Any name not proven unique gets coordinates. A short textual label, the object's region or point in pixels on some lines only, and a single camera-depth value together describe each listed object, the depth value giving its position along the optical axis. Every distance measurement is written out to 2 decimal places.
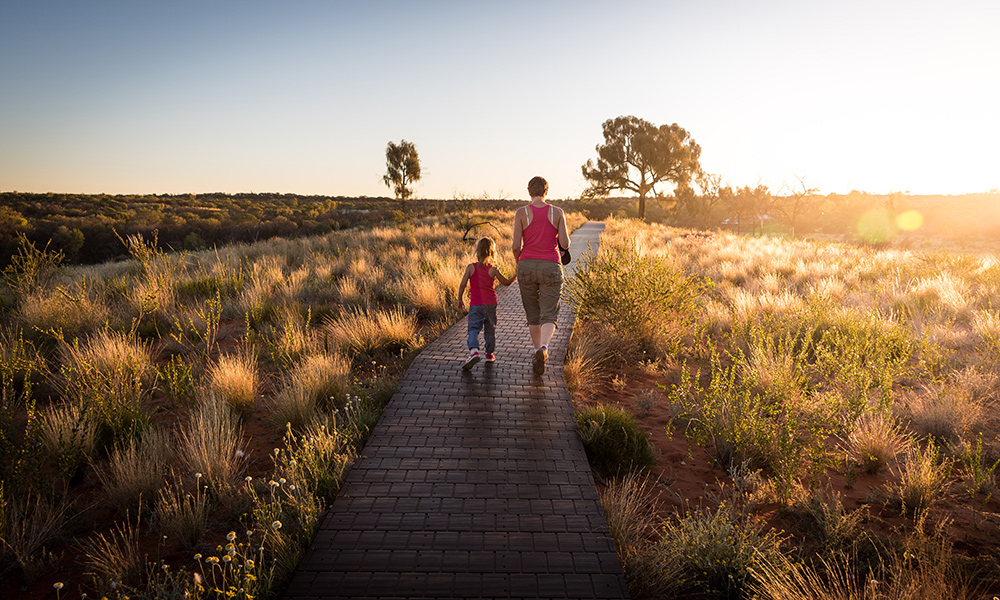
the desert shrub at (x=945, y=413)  4.11
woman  4.98
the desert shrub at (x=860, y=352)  4.07
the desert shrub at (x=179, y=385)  4.55
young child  5.10
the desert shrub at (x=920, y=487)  3.12
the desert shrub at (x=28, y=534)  2.48
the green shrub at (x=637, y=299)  6.77
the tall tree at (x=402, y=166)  47.56
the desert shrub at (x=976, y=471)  3.02
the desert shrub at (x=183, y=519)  2.77
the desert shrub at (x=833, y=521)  2.74
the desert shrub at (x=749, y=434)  3.53
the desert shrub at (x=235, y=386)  4.54
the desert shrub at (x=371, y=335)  6.28
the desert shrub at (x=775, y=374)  4.24
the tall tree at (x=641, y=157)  43.47
